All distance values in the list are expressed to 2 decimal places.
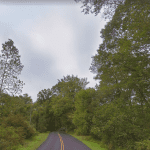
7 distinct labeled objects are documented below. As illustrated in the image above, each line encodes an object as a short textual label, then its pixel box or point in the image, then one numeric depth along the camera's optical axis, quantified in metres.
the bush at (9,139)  9.00
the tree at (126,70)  6.52
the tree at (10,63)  10.20
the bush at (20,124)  14.90
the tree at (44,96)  44.65
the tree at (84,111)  19.62
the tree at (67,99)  34.09
